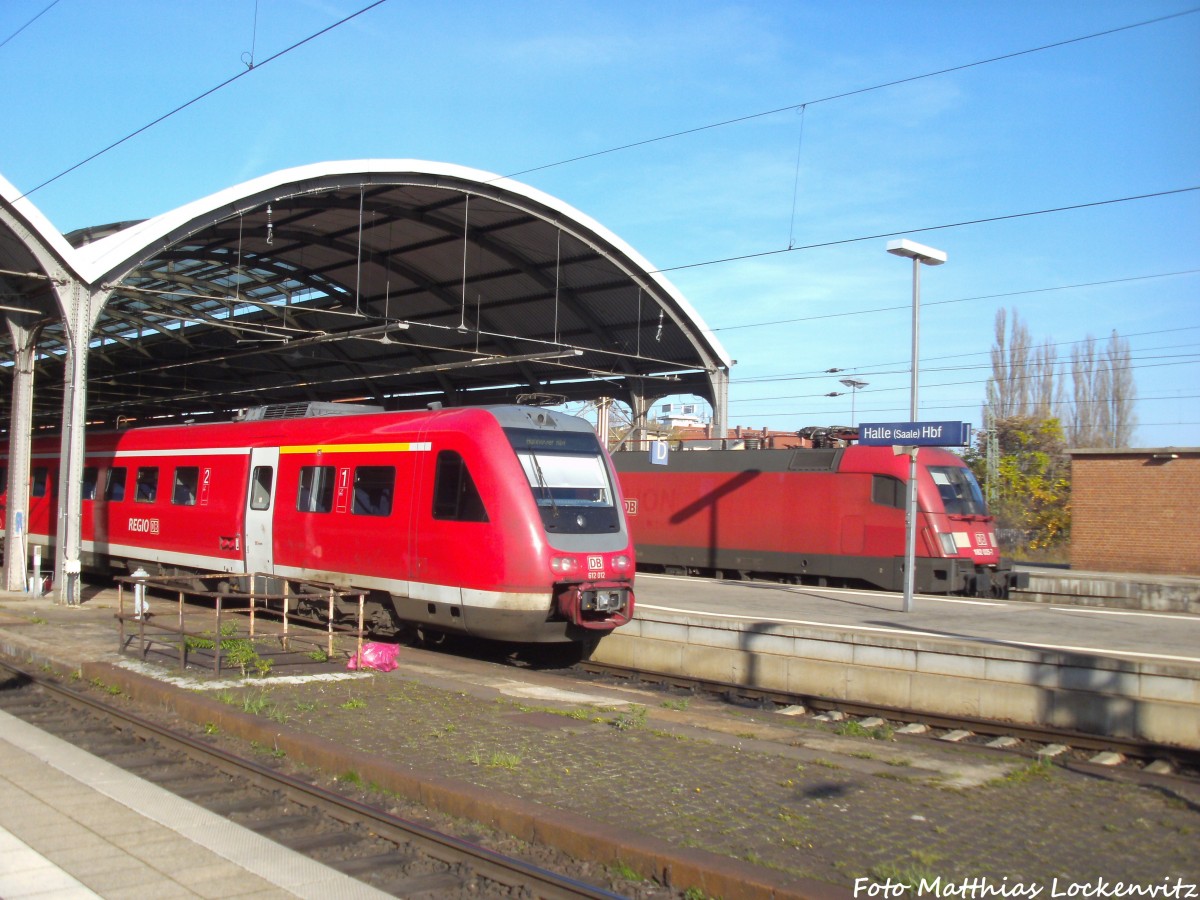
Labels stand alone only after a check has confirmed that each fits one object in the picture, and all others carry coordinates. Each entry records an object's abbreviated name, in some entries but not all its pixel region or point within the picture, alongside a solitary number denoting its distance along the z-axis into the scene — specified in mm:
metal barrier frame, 10750
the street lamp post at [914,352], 15609
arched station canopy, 19641
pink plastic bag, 11422
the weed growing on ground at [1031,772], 7593
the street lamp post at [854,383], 33062
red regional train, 12070
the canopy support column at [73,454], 17375
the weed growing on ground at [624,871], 5473
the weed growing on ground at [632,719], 8930
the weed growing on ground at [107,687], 10633
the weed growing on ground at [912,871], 5086
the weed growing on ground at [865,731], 9859
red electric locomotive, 18891
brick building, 24641
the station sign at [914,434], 14719
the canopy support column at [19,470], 18406
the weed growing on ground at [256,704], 8953
